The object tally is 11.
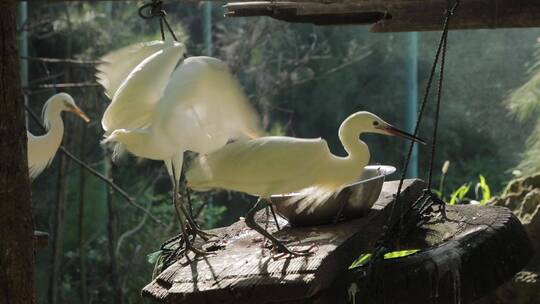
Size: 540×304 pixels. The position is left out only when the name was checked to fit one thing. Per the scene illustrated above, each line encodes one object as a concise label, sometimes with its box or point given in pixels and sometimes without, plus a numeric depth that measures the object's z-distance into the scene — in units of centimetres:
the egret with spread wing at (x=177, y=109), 429
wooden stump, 364
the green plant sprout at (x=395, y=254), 632
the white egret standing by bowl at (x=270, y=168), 429
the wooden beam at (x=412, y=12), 523
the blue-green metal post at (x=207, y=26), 1104
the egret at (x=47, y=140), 786
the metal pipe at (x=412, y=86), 1041
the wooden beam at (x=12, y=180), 346
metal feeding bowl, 483
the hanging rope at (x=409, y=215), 401
